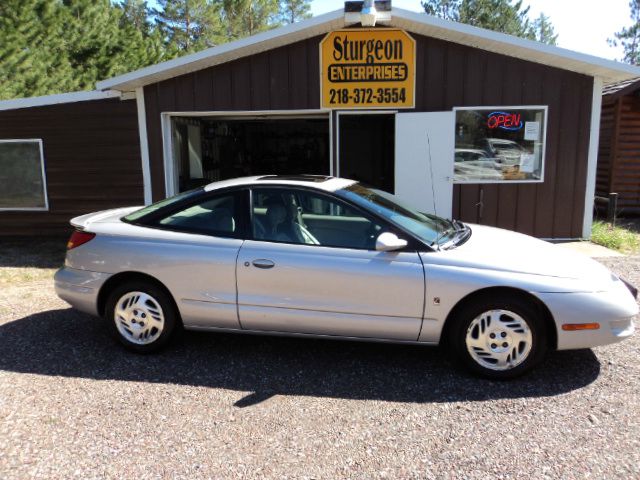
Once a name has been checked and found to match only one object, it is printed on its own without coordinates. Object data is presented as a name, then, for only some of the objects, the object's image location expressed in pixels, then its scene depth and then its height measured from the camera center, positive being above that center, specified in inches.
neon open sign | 339.3 +14.8
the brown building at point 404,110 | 331.6 +23.3
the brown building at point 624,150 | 463.8 -6.1
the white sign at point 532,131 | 340.8 +8.3
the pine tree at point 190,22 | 1347.2 +321.1
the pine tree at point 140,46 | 920.3 +187.9
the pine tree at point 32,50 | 697.6 +136.3
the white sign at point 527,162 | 346.3 -11.9
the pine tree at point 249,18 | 1392.7 +344.0
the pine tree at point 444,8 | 1590.8 +416.3
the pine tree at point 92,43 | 851.4 +171.4
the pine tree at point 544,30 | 1864.4 +407.5
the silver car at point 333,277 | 146.0 -38.4
